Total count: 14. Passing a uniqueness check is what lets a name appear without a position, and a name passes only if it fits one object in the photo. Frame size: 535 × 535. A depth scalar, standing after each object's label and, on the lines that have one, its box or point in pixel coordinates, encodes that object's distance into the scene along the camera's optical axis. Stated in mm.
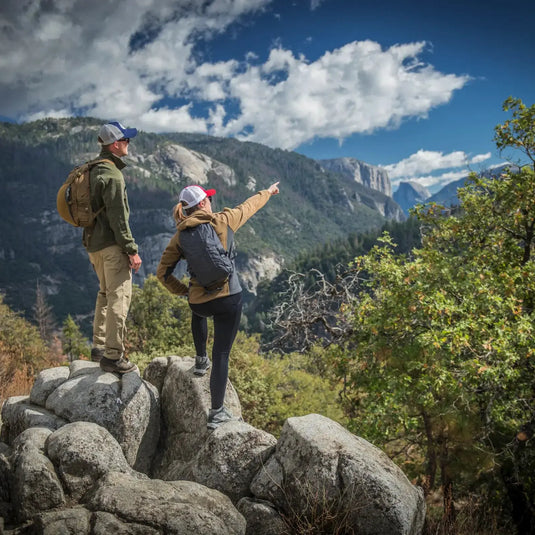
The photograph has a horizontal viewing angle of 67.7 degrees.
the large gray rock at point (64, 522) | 3365
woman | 4934
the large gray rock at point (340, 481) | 4395
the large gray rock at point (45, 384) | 6273
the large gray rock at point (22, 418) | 5723
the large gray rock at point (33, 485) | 4004
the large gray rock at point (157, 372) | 7215
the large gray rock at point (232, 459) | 5035
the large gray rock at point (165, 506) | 3629
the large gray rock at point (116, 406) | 5848
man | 5547
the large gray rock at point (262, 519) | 4488
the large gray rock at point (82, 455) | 4430
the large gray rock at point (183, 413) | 6176
